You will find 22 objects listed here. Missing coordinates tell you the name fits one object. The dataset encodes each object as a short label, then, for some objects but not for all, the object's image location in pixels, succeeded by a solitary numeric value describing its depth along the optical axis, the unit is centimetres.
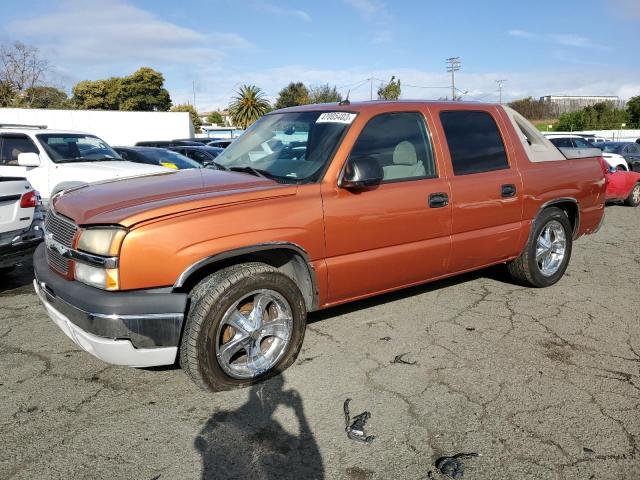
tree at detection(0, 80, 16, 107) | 4841
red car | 1160
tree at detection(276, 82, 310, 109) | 6993
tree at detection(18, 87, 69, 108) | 5125
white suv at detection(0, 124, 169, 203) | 759
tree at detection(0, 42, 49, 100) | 4962
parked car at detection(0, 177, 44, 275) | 482
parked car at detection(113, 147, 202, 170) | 1070
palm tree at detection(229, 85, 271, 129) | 5372
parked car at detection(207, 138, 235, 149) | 2215
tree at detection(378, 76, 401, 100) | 4491
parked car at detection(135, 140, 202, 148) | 1731
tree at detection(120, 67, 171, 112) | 6538
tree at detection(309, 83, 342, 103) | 6324
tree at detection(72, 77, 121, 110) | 6347
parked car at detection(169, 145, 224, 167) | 1398
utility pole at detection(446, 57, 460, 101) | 5853
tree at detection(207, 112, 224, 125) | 10462
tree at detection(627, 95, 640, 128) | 5538
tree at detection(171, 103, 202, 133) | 6796
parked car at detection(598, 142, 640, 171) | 1553
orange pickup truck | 283
